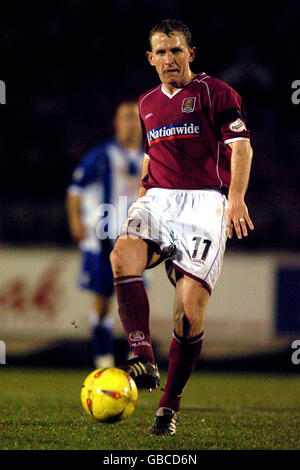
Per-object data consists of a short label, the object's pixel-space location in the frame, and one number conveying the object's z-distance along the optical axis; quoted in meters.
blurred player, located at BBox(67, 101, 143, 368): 16.89
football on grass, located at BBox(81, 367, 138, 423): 8.28
